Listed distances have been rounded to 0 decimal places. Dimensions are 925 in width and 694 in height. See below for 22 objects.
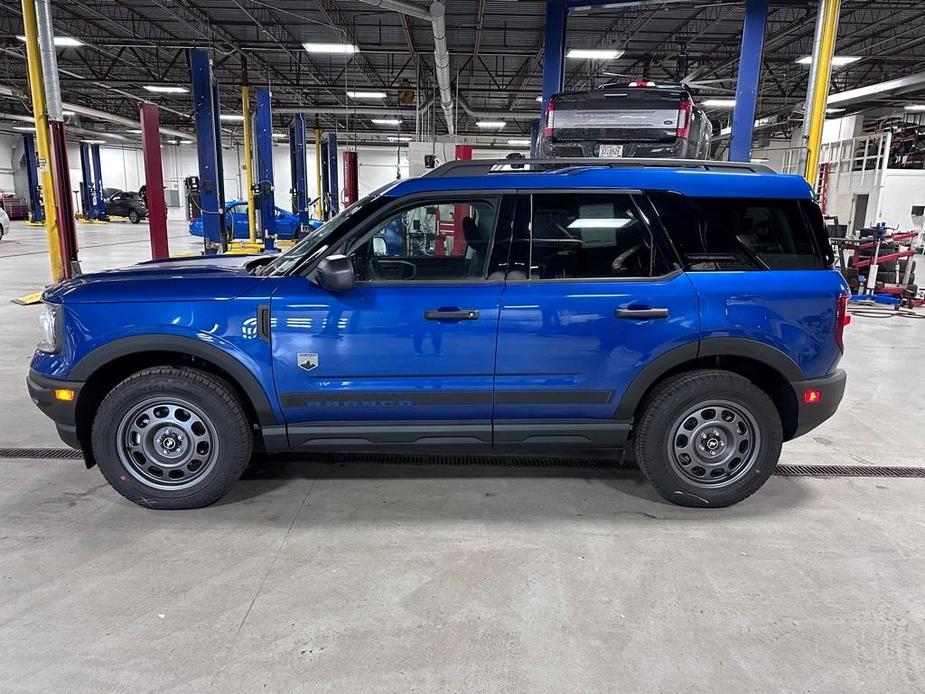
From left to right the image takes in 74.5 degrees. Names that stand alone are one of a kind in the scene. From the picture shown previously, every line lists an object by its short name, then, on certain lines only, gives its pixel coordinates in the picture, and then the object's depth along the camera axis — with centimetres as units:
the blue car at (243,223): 1873
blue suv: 300
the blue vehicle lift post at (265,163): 1505
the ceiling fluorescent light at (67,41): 1458
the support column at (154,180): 971
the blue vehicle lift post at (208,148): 1187
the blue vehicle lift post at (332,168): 1956
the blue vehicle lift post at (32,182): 2789
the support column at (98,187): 3102
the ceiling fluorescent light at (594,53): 1435
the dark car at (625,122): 716
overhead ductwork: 1080
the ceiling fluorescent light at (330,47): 1427
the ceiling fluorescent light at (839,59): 1548
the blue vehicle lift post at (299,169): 1756
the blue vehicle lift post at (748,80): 881
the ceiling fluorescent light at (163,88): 2047
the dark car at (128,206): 3262
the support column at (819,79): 758
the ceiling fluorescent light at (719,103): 1986
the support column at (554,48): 988
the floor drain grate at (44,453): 391
